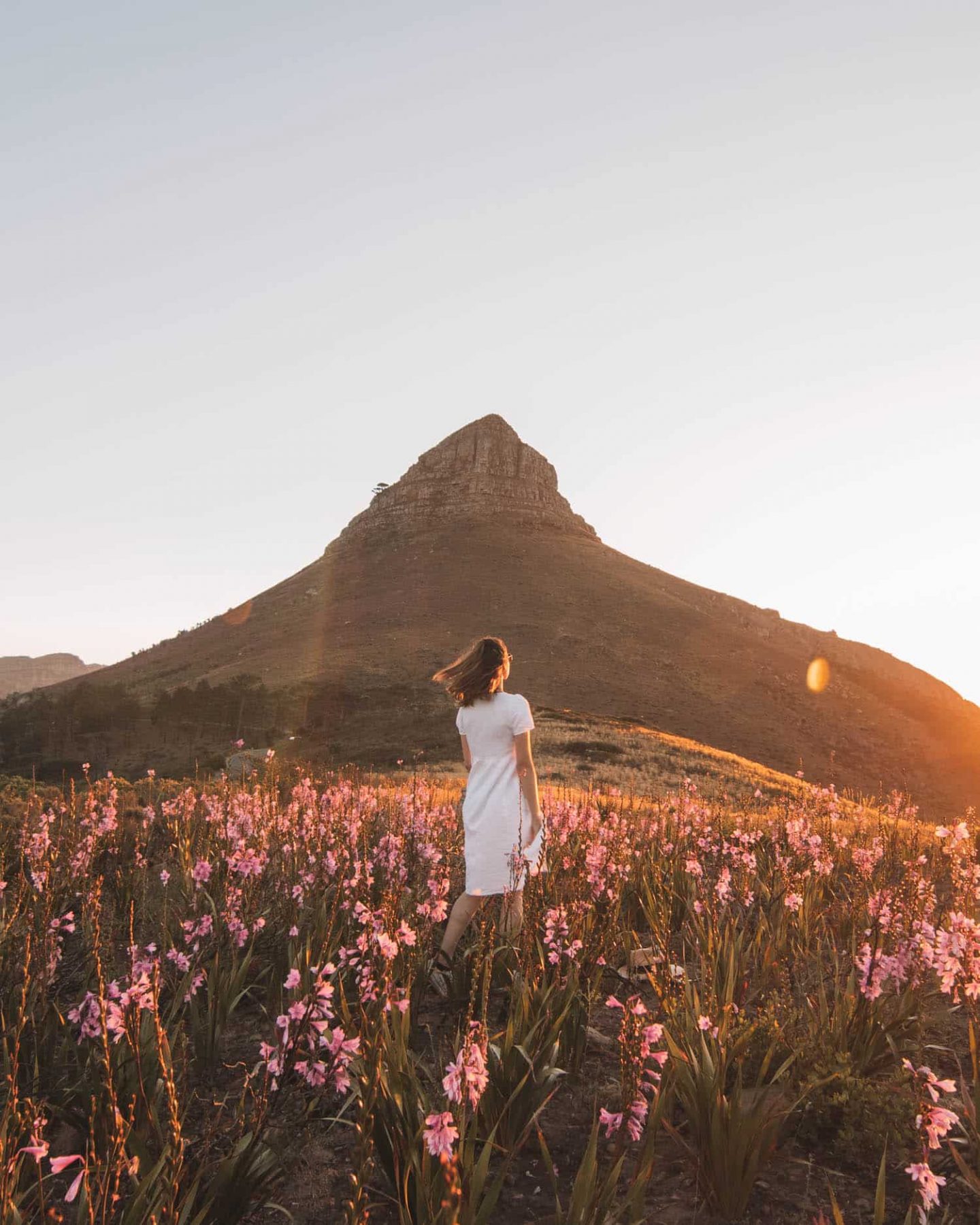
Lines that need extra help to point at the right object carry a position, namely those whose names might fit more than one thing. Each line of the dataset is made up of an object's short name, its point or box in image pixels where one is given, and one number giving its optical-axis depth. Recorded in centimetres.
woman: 495
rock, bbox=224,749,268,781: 2711
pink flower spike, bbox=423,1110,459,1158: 167
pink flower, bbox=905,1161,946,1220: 195
